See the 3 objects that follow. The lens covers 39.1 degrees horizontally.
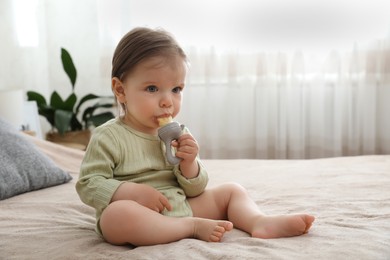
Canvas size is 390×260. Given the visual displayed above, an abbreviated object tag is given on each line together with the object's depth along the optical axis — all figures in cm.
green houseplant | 299
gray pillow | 174
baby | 116
